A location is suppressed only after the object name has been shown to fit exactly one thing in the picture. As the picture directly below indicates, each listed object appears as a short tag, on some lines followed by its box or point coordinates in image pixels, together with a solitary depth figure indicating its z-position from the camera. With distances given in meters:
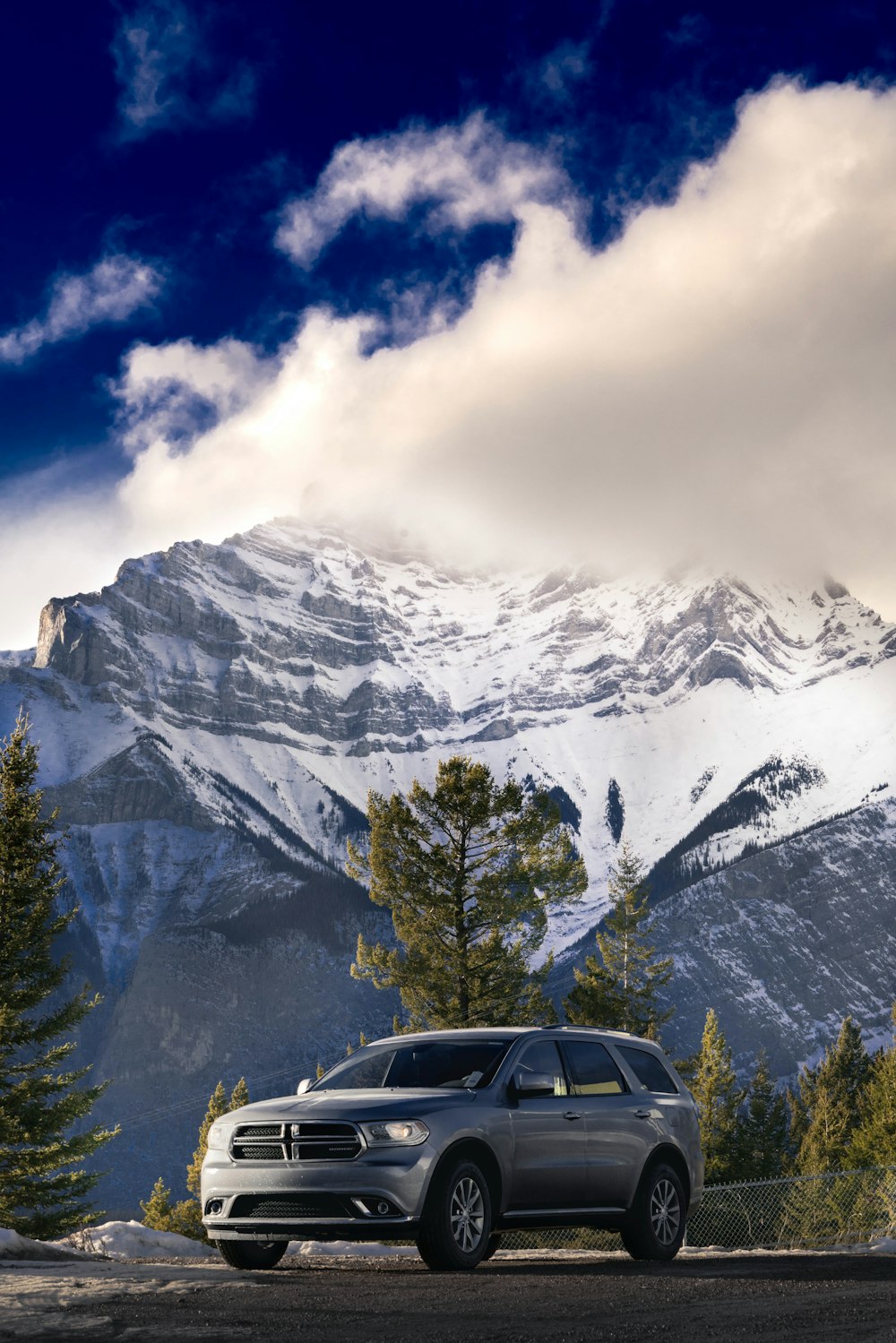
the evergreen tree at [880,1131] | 34.30
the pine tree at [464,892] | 33.75
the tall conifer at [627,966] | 47.53
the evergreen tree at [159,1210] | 71.38
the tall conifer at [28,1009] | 26.52
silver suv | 9.97
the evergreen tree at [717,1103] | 55.50
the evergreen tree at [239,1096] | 68.88
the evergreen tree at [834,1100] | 55.28
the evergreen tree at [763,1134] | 62.56
